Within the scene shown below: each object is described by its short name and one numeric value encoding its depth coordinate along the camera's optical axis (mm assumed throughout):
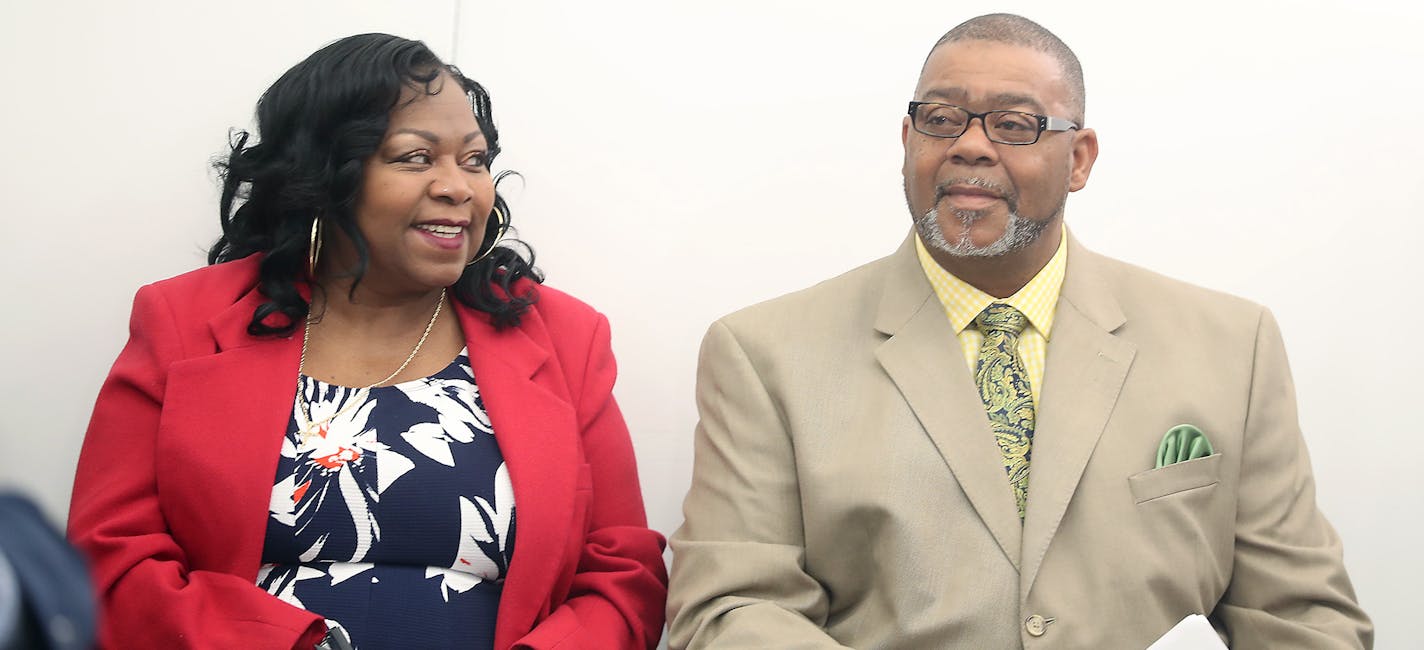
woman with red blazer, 2453
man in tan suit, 2354
